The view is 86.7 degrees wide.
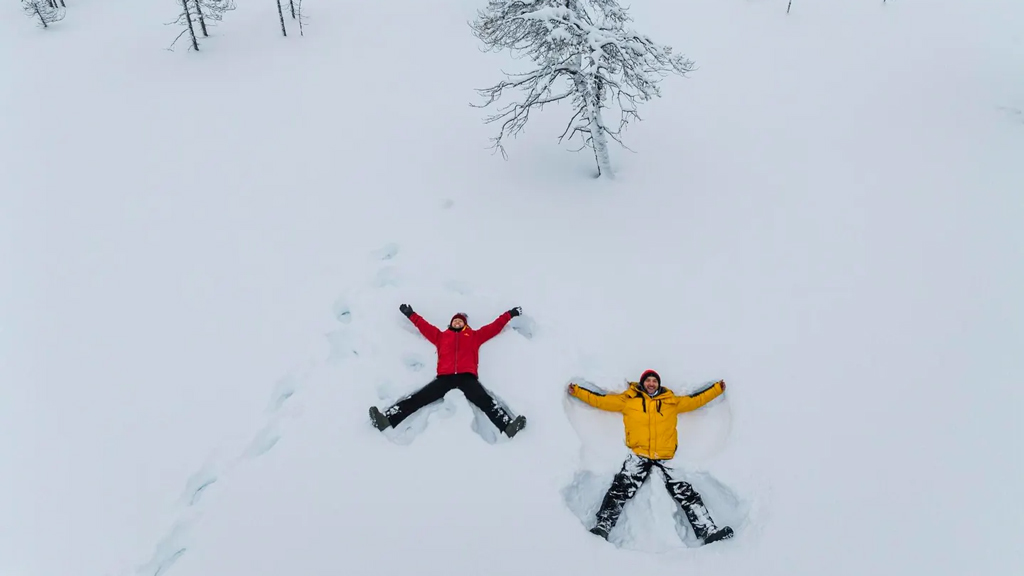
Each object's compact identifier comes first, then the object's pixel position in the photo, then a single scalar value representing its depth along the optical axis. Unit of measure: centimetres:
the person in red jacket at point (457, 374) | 660
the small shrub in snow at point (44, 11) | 1782
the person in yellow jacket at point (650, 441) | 584
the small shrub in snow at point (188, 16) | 1562
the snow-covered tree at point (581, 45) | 846
